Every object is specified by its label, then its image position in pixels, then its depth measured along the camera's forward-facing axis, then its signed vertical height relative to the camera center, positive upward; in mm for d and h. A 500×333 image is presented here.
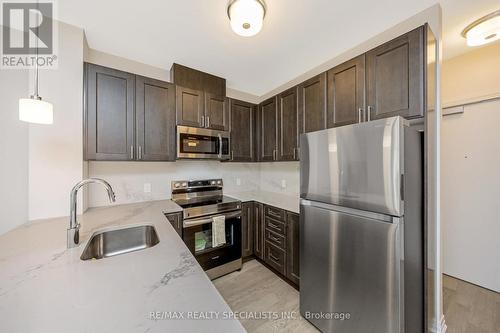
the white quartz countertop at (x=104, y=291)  550 -457
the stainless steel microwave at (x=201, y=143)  2229 +294
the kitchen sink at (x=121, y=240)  1281 -547
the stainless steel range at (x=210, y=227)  2102 -718
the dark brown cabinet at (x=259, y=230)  2574 -886
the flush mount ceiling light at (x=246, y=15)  1331 +1117
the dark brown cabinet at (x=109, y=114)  1780 +525
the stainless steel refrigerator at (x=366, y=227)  1149 -429
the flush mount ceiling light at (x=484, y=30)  1501 +1146
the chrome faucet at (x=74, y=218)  1062 -297
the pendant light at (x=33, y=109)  1052 +327
